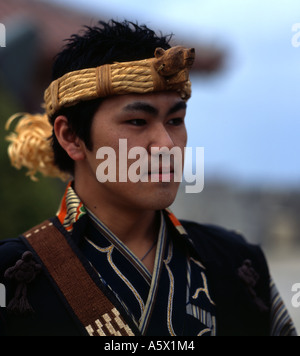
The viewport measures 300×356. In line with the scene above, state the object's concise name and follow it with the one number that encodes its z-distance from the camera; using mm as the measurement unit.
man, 2646
